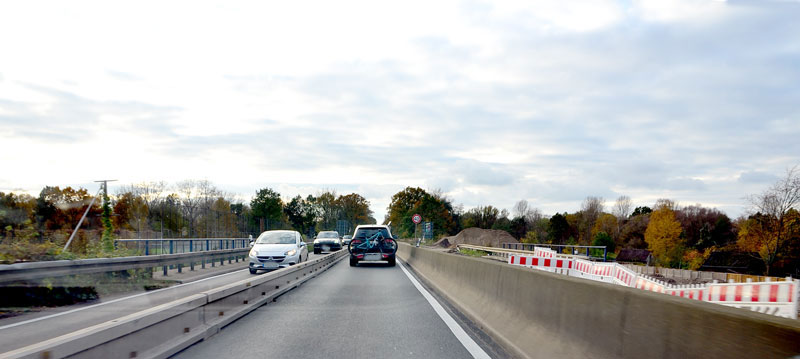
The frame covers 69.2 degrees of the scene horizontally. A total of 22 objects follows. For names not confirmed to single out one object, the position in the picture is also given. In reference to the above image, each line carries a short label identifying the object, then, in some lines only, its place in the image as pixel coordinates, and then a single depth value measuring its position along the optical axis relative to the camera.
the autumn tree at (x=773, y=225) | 52.56
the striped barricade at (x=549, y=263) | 19.45
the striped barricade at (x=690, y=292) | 13.62
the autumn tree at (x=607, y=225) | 131.68
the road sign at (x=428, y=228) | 54.17
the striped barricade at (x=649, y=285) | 15.57
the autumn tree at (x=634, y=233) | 117.96
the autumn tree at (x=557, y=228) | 124.50
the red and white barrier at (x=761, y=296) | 11.09
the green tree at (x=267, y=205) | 96.25
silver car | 20.25
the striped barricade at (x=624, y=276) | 17.62
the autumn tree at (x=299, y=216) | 123.94
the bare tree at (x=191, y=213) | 44.26
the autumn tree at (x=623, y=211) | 143.54
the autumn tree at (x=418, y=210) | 113.75
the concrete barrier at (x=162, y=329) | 4.30
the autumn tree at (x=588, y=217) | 141.00
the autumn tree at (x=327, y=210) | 154.25
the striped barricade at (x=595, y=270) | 19.69
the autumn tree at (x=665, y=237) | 97.38
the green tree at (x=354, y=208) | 157.25
